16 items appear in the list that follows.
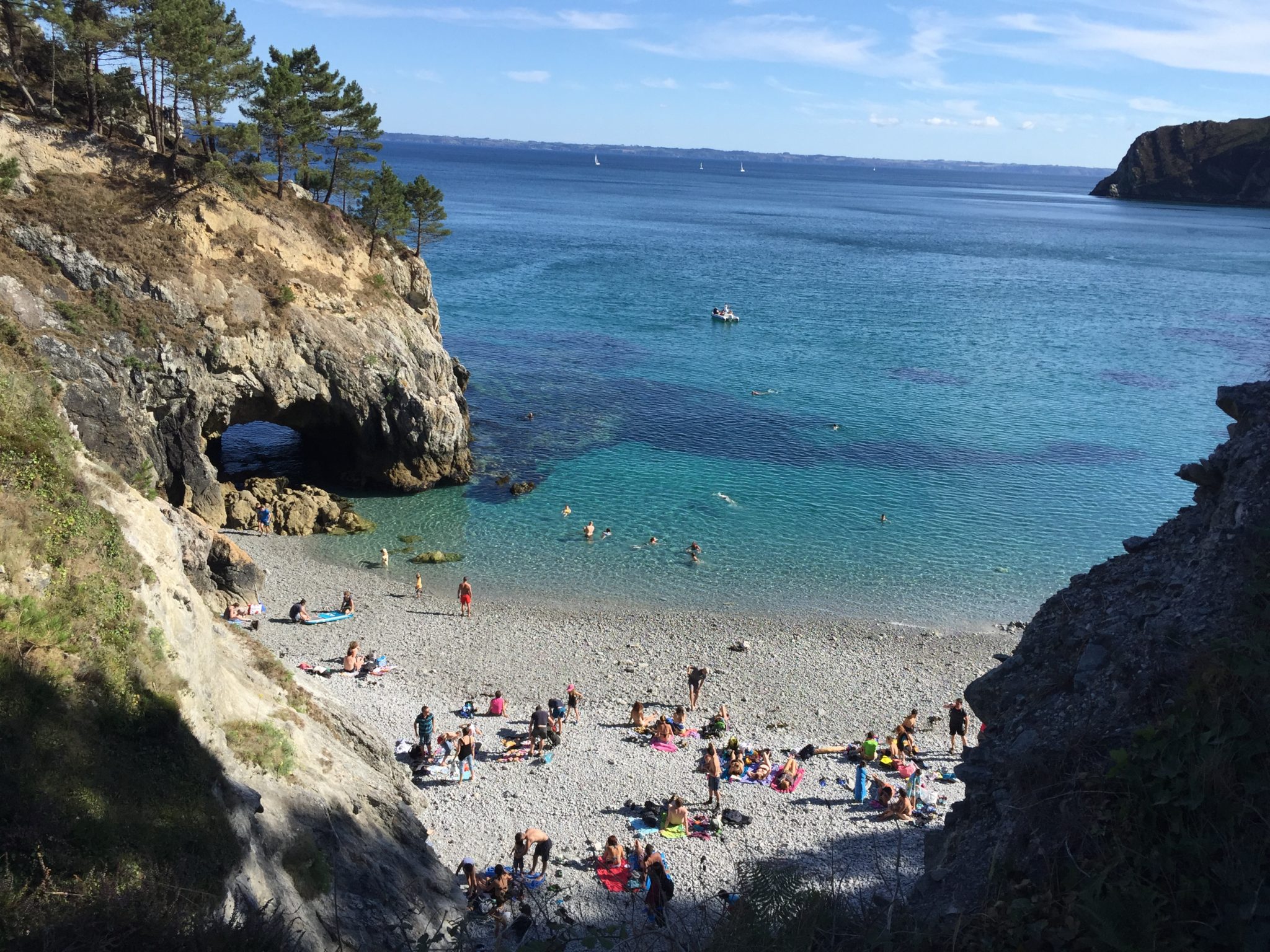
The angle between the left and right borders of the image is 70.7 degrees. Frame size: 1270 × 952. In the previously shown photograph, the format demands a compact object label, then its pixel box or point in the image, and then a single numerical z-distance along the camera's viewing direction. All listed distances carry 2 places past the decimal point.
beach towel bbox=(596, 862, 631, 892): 15.83
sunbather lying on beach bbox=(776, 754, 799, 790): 19.75
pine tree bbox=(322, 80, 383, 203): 38.28
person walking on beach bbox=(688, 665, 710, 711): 23.30
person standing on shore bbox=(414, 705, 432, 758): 19.86
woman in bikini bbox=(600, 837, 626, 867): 16.17
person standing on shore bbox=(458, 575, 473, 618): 27.78
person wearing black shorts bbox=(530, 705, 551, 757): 20.47
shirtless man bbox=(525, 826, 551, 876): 16.14
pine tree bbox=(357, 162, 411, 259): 39.38
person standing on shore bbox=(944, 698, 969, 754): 21.41
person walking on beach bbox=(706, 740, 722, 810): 18.89
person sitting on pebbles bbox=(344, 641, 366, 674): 23.92
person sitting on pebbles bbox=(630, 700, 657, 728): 21.92
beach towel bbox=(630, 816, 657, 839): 17.77
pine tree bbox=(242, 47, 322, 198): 34.88
